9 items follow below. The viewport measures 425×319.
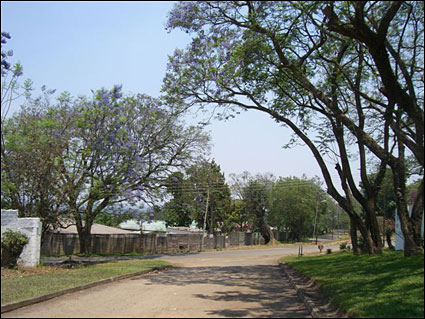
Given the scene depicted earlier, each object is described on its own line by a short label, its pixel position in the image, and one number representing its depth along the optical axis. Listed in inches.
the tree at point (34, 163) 697.6
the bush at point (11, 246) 621.3
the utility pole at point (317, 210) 2645.2
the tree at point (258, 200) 2647.6
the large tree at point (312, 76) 593.3
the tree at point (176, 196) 1348.4
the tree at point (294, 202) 2628.0
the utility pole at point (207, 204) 1964.6
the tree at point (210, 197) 2006.6
